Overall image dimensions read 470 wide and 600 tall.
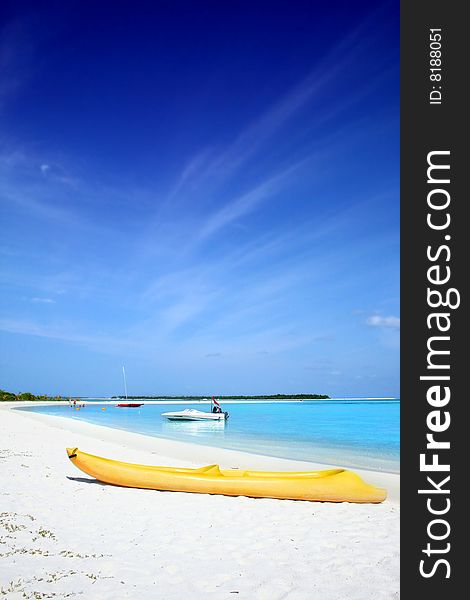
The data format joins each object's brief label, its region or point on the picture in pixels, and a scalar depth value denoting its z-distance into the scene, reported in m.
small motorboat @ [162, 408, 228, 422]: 34.41
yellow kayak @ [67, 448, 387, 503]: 8.38
